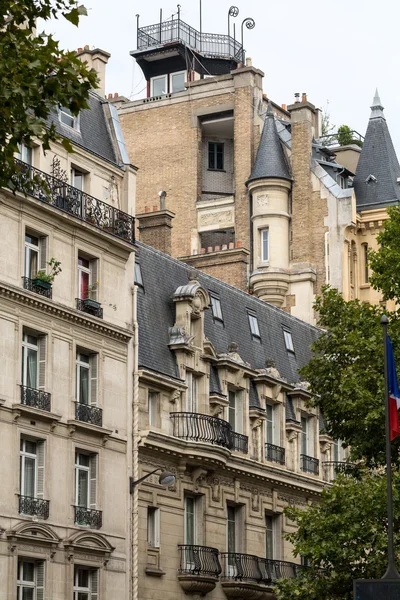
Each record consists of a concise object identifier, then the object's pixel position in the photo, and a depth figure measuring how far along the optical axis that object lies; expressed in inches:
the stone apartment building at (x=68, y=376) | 1572.3
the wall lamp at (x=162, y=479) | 1718.8
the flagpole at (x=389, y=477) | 1301.7
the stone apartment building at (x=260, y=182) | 2797.7
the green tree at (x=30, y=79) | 974.4
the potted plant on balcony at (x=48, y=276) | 1624.0
